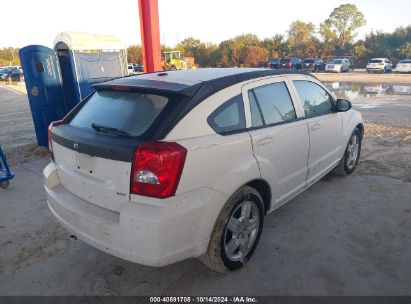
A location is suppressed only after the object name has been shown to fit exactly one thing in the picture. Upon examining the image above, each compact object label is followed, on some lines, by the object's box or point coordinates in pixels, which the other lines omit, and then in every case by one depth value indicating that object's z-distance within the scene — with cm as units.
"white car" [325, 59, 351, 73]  3486
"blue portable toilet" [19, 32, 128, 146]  638
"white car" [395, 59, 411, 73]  3300
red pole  945
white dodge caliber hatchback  224
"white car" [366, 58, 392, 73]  3462
